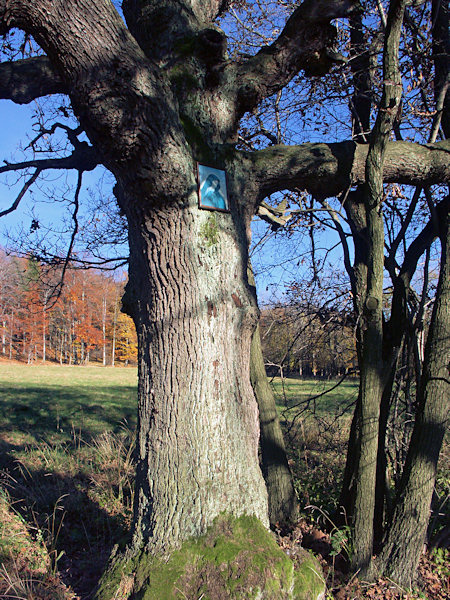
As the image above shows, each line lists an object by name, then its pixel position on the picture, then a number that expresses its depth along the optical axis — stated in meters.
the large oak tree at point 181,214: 2.32
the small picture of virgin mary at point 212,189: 2.59
